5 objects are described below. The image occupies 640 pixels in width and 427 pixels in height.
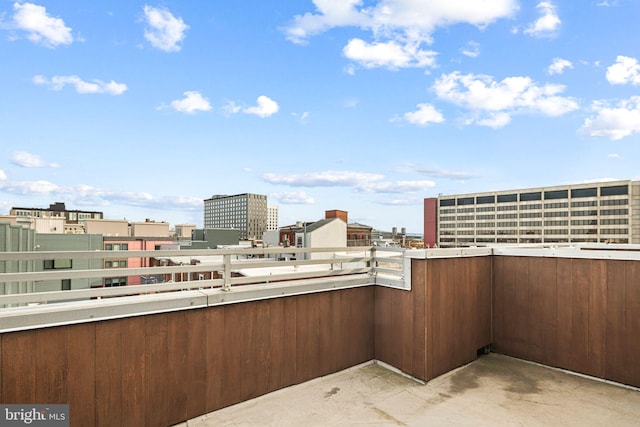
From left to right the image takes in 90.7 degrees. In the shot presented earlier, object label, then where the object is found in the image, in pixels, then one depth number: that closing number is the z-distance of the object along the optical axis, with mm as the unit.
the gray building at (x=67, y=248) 23062
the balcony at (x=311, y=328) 2703
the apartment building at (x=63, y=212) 59163
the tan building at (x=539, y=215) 62375
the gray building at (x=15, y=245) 11422
